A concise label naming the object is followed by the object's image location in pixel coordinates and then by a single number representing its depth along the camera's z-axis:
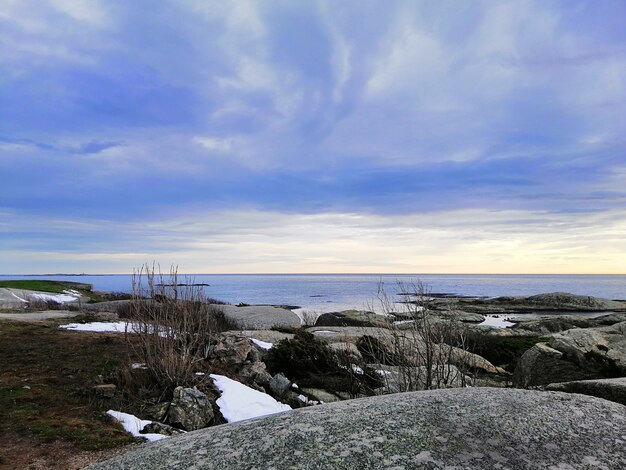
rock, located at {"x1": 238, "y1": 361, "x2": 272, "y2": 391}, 9.66
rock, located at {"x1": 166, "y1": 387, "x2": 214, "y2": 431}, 6.68
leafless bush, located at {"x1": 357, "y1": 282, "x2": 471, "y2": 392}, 6.91
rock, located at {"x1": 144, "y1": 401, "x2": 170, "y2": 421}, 6.90
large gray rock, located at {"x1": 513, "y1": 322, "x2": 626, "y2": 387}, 9.48
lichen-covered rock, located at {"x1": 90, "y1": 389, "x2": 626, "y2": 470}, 2.97
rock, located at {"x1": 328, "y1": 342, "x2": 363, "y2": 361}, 11.60
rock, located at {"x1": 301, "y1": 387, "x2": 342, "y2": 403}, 9.47
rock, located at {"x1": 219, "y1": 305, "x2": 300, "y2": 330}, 21.93
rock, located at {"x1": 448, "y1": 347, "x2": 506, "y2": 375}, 13.34
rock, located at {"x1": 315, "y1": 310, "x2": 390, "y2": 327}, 25.08
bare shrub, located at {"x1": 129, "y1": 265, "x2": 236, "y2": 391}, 7.98
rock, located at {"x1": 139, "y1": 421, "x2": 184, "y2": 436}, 6.23
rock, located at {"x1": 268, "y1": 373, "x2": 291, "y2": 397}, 9.45
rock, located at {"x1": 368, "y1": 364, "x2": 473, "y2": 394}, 6.85
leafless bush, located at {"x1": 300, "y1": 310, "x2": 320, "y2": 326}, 26.27
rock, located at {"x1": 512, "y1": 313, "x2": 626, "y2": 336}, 26.74
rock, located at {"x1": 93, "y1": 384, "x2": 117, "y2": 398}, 7.55
